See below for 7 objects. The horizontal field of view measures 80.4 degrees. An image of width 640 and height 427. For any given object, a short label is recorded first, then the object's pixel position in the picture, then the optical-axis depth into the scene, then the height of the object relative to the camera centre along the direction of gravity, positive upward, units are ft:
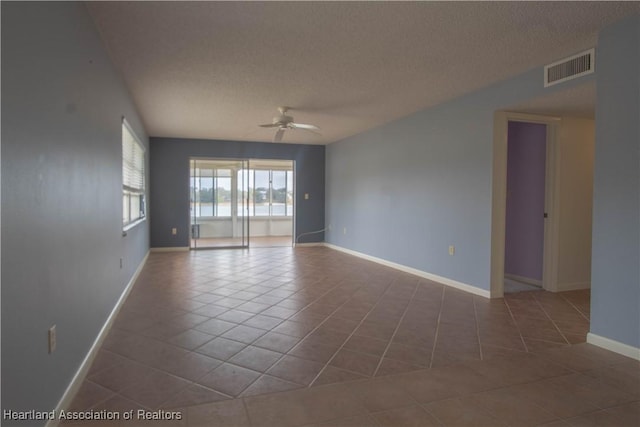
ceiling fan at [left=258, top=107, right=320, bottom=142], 17.19 +3.56
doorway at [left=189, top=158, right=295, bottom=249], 27.89 -0.32
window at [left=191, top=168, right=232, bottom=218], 27.78 +0.63
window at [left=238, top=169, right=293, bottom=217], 36.68 +0.72
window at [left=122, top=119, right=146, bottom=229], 14.94 +0.98
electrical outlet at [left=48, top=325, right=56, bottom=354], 5.89 -2.21
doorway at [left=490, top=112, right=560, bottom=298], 14.12 -0.80
